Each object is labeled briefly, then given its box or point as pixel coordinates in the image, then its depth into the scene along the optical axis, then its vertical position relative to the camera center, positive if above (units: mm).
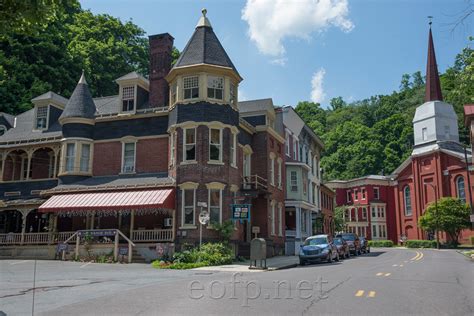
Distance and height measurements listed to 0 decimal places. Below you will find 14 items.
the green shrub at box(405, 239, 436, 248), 63188 -1519
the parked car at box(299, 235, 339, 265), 26281 -984
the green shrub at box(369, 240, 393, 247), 74694 -1703
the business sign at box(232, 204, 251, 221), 24953 +1006
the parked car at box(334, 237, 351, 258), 30734 -976
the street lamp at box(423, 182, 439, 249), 58719 +1675
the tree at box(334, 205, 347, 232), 68869 +1808
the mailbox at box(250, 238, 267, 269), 22562 -800
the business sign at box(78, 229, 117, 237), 27122 -29
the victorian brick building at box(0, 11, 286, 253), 28391 +4810
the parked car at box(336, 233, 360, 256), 36062 -688
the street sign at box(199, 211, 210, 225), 23953 +668
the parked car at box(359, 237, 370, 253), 42116 -1150
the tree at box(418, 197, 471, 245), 58281 +1705
